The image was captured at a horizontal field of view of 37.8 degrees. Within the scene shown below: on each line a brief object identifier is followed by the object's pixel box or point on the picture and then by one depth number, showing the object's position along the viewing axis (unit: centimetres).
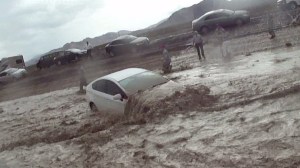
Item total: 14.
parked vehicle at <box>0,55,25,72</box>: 5038
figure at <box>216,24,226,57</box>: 2295
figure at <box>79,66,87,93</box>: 2198
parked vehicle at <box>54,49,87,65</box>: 3859
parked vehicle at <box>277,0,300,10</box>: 2893
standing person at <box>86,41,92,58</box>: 3842
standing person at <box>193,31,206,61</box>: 2253
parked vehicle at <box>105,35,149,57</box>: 3294
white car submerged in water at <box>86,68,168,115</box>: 1246
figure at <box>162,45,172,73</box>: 2097
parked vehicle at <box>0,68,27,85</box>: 3962
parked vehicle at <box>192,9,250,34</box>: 2911
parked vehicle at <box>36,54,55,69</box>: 4059
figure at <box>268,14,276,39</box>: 2479
